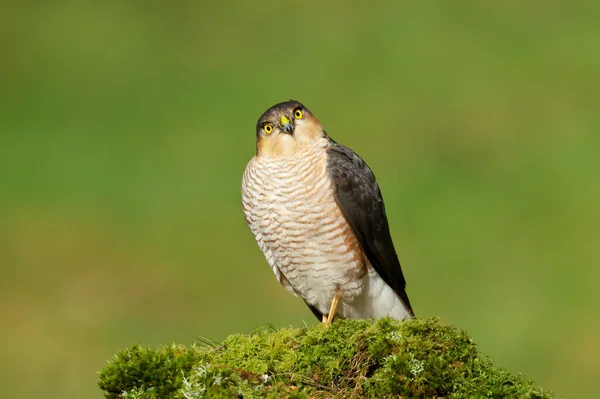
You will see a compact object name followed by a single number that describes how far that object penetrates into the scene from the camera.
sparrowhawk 12.10
